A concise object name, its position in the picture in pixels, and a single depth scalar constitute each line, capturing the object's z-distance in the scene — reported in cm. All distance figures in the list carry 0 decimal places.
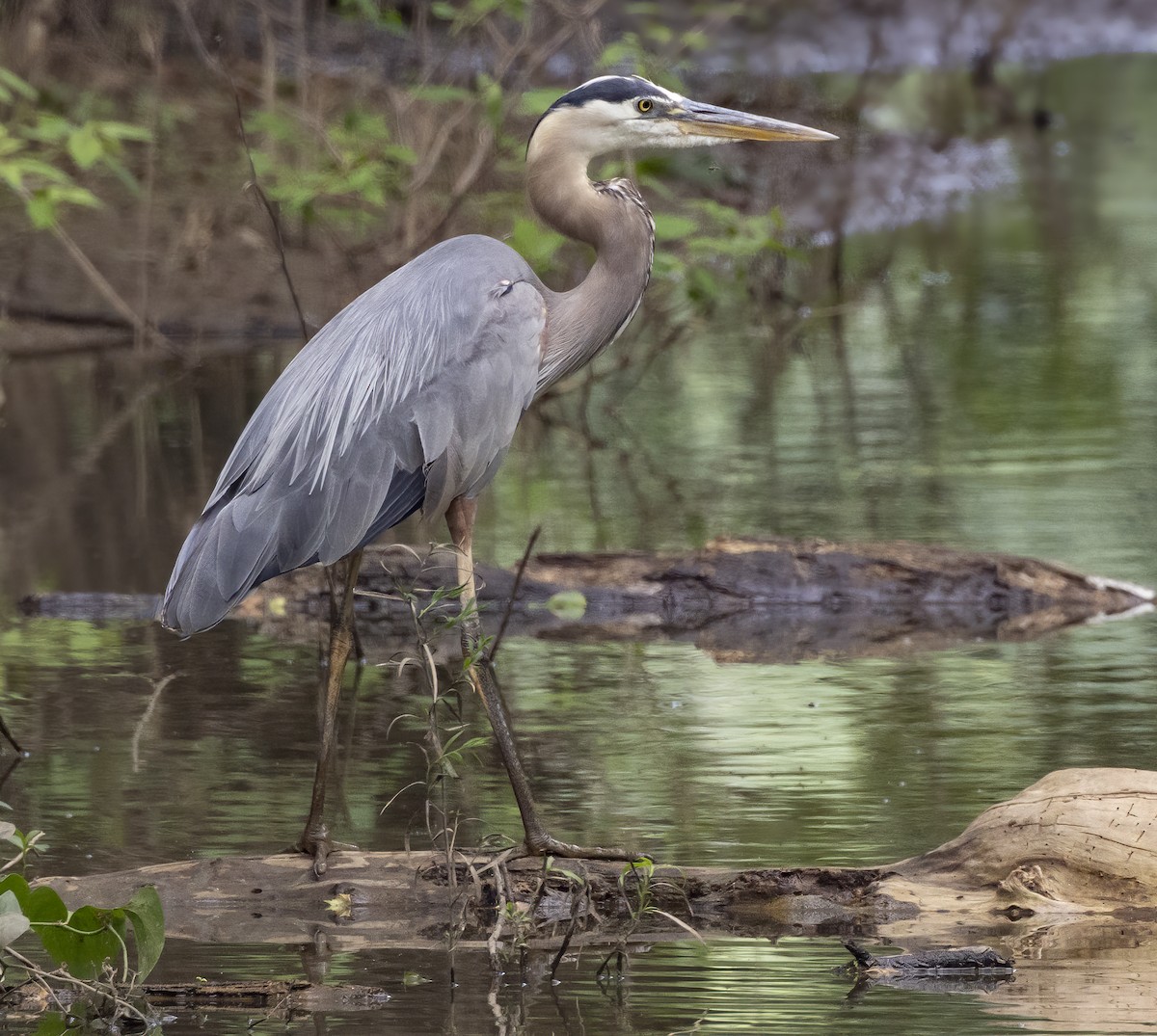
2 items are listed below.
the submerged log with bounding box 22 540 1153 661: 1677
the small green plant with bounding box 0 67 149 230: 2234
